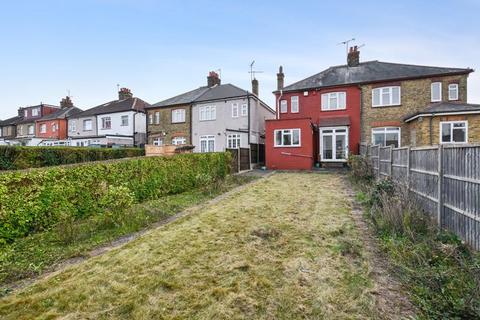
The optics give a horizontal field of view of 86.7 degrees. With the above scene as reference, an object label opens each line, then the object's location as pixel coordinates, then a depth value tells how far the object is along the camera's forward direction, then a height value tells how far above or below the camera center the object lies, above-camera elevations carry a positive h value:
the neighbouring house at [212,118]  22.81 +3.47
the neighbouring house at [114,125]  28.20 +3.69
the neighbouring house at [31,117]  40.99 +6.46
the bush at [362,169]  12.12 -0.86
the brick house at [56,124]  34.53 +4.62
